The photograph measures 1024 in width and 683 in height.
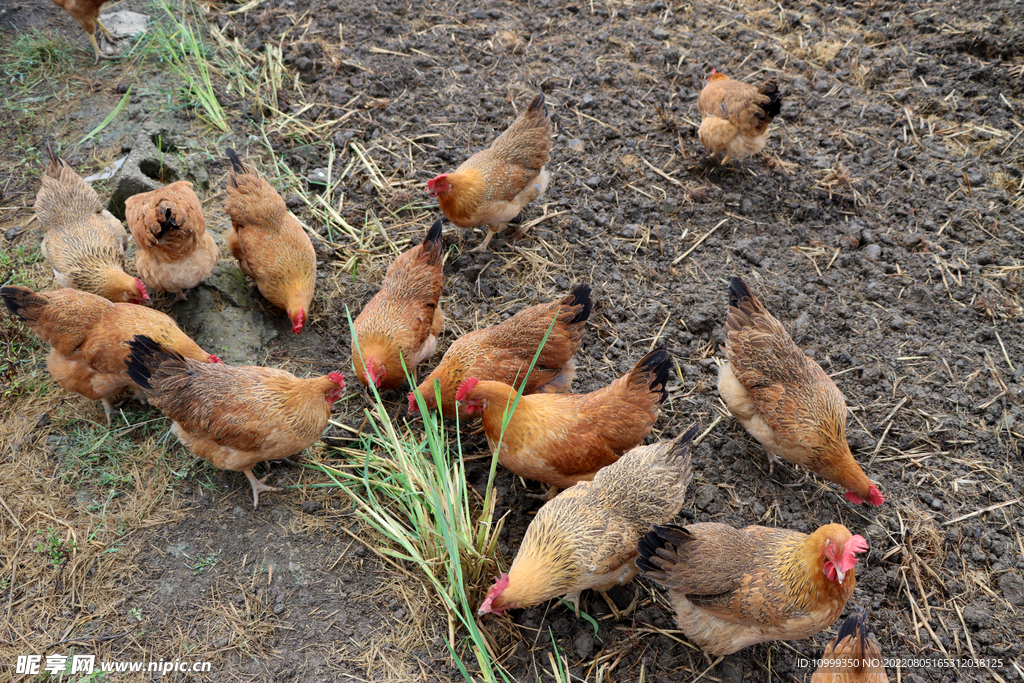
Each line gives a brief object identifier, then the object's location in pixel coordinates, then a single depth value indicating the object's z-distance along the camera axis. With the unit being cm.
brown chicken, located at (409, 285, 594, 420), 395
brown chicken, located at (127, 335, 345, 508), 354
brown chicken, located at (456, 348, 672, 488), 353
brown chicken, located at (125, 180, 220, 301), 411
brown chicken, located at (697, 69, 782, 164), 512
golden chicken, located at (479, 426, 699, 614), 307
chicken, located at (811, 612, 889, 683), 271
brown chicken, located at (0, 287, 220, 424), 385
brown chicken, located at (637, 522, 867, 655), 296
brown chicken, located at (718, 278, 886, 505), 365
